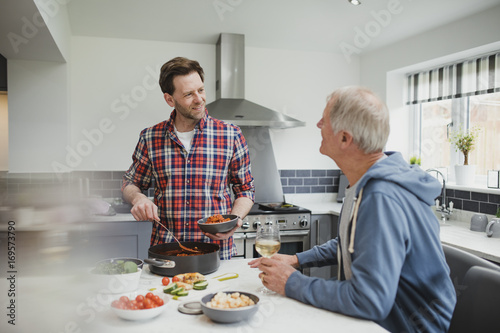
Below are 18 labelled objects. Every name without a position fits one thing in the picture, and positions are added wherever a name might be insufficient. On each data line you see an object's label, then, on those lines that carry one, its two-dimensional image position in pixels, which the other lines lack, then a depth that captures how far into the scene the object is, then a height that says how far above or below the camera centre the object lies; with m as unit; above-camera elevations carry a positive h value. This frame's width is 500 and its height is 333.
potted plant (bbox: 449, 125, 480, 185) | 3.33 +0.06
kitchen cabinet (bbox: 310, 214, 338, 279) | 3.78 -0.65
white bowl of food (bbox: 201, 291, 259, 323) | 1.09 -0.40
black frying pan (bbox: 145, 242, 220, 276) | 1.48 -0.37
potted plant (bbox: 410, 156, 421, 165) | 3.82 +0.00
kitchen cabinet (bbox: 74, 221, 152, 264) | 3.27 -0.64
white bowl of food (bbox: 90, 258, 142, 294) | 1.23 -0.35
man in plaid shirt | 2.03 -0.01
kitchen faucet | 3.31 -0.39
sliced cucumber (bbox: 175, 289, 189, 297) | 1.32 -0.43
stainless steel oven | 3.55 -0.60
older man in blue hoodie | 1.12 -0.23
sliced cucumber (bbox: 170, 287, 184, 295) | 1.32 -0.42
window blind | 3.25 +0.68
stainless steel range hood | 3.84 +0.68
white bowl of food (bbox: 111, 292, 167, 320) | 1.09 -0.40
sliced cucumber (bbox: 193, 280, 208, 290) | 1.38 -0.42
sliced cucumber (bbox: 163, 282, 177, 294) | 1.33 -0.42
